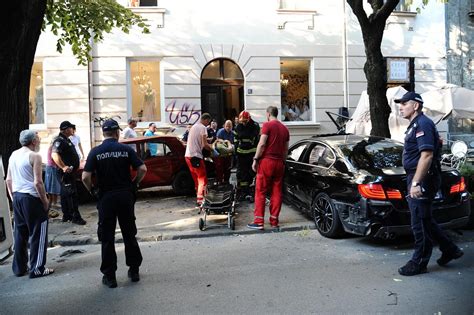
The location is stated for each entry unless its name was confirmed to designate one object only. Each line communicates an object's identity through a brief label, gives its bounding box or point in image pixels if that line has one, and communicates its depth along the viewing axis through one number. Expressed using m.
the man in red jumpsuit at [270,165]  7.43
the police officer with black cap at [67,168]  8.27
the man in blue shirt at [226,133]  12.19
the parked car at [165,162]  10.27
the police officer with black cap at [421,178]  4.91
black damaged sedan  5.98
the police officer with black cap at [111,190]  5.08
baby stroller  7.62
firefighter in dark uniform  9.19
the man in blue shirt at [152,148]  10.38
